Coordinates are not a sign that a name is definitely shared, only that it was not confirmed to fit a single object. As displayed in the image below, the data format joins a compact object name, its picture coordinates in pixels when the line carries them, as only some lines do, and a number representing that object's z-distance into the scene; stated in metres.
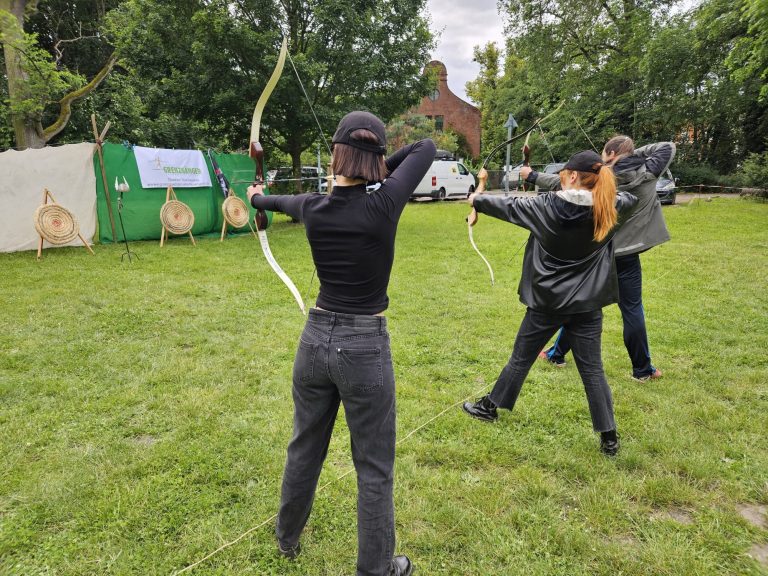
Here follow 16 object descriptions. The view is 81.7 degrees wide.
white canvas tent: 8.00
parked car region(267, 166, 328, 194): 12.95
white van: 18.00
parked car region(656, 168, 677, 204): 14.59
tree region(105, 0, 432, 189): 9.58
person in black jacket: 2.33
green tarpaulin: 8.98
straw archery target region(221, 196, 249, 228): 10.09
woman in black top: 1.51
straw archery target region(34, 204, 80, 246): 7.67
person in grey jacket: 3.21
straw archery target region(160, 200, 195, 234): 9.29
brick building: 32.72
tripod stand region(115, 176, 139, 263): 7.58
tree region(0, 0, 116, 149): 8.45
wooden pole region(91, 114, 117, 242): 8.19
